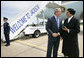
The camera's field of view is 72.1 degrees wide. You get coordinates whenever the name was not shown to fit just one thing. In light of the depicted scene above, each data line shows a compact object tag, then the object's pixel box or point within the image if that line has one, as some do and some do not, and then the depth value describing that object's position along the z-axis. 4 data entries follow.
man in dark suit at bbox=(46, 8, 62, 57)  1.68
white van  3.91
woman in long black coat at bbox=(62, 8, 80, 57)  1.43
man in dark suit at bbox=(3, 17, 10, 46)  2.96
